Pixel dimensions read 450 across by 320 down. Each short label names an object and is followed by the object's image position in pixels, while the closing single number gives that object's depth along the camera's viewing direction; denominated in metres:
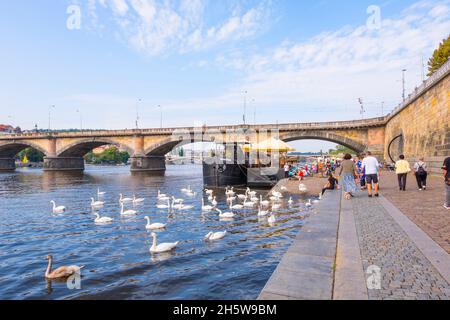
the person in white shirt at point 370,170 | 13.63
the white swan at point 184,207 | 17.15
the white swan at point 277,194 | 18.59
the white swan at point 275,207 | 15.70
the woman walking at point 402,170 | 15.20
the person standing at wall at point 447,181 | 10.03
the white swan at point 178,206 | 16.92
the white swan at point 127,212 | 15.82
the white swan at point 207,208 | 16.55
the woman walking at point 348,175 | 14.00
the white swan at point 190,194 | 24.22
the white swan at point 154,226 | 12.36
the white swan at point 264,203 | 16.40
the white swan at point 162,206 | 17.29
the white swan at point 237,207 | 16.58
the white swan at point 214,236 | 10.57
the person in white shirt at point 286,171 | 30.08
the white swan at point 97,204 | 18.91
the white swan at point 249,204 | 17.15
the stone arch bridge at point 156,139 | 49.81
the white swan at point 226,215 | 14.19
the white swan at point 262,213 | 14.34
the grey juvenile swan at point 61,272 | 7.55
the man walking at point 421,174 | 15.63
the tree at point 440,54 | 42.81
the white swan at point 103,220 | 14.04
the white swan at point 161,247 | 9.33
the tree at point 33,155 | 132.11
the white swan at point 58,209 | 17.41
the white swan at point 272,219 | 12.83
